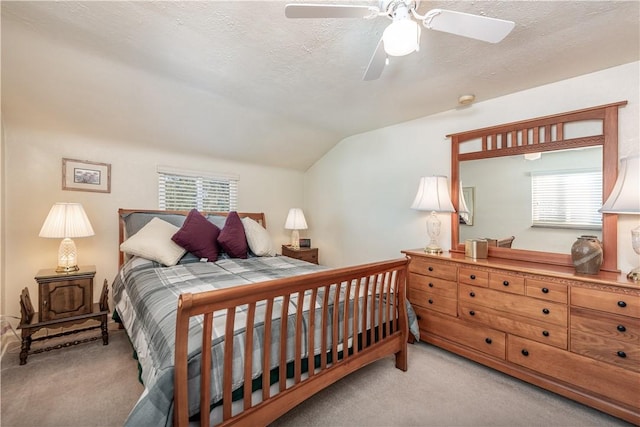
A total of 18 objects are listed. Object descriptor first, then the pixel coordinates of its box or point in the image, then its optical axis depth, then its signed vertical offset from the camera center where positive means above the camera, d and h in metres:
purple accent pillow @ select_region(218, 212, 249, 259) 2.99 -0.30
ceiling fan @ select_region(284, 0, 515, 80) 1.18 +0.89
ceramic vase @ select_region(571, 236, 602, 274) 1.81 -0.28
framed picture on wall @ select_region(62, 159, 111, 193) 2.75 +0.39
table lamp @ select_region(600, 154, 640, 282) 1.67 +0.12
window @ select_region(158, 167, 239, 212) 3.37 +0.30
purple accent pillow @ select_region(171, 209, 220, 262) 2.79 -0.26
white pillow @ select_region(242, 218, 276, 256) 3.19 -0.32
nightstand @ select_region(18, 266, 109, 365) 2.13 -0.81
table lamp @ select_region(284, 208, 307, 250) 4.09 -0.16
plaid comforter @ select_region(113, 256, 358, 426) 1.05 -0.59
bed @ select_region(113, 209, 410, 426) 1.08 -0.66
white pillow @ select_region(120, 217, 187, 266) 2.61 -0.33
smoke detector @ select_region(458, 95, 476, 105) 2.52 +1.09
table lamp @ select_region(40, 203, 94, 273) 2.33 -0.14
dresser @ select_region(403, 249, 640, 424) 1.59 -0.78
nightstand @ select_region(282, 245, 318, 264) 3.95 -0.61
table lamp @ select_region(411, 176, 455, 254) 2.67 +0.12
